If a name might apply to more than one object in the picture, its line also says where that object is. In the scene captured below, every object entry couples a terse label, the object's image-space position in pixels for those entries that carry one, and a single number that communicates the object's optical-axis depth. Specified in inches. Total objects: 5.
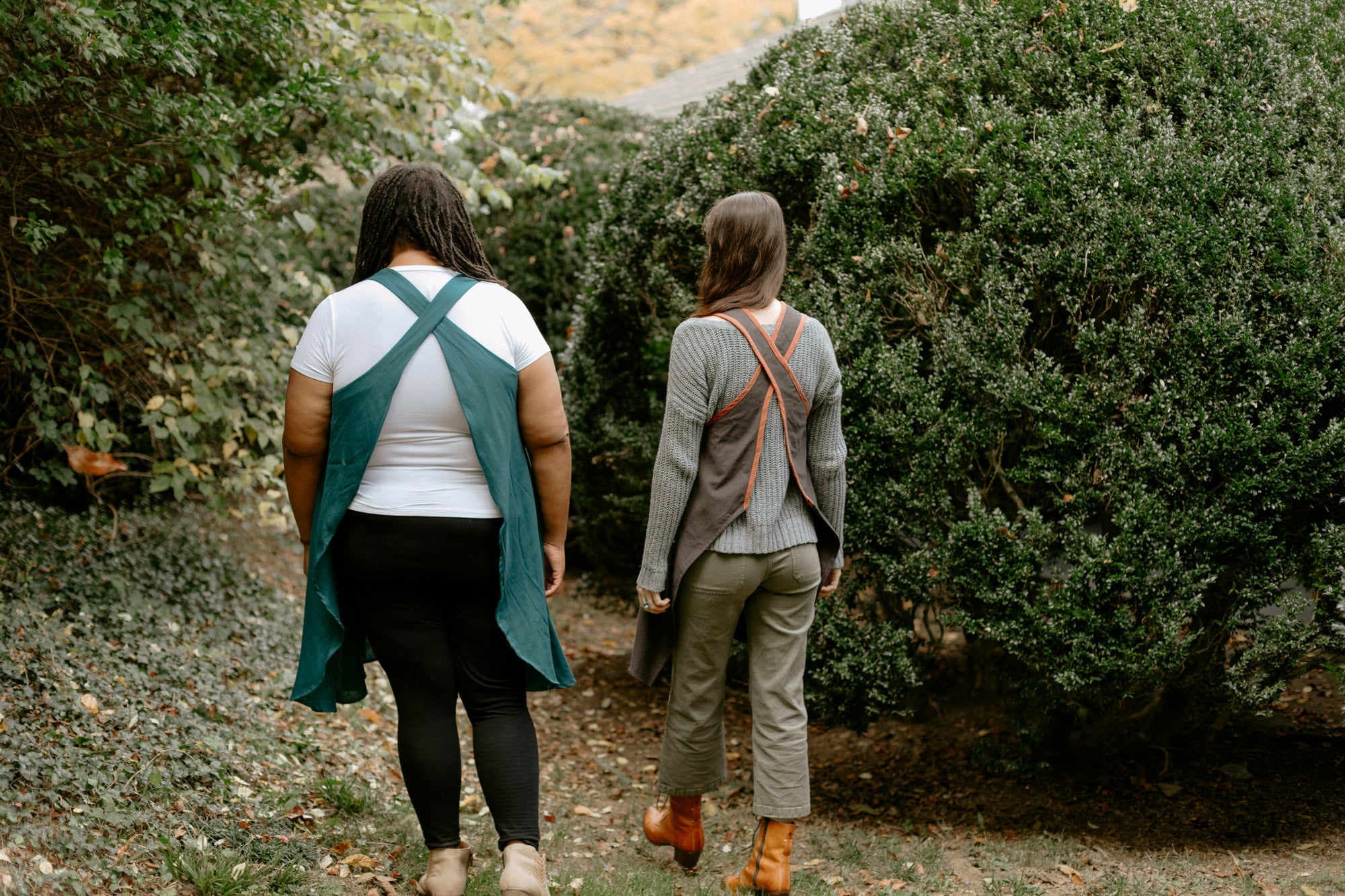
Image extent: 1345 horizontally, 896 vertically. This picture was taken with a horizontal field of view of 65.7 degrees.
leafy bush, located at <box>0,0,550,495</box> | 153.6
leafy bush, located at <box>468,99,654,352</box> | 295.7
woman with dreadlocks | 112.3
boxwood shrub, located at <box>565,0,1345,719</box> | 135.4
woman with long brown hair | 129.7
